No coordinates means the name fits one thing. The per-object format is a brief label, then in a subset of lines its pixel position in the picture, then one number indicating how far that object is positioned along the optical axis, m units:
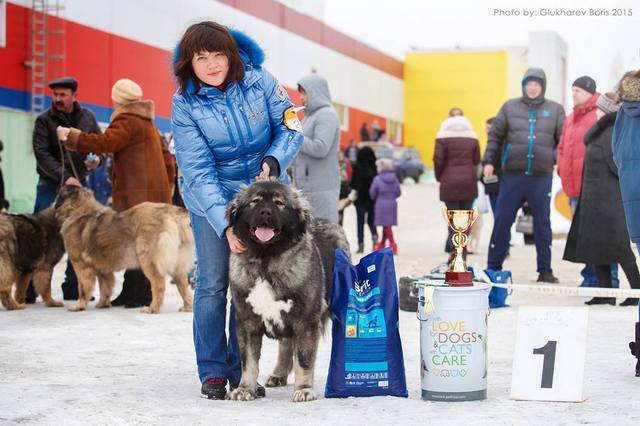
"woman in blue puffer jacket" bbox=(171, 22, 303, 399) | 4.70
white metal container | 4.60
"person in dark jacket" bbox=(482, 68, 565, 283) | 9.80
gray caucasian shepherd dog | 4.50
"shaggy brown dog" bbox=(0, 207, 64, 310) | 8.34
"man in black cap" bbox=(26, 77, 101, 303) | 8.91
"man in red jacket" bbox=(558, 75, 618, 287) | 9.52
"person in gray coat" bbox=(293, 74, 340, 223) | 8.45
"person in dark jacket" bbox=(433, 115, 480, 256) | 12.46
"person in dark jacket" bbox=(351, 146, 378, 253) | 15.61
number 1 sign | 4.64
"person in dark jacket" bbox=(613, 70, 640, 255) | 5.26
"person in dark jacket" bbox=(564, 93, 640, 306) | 8.20
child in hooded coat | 14.75
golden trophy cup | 4.68
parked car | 37.88
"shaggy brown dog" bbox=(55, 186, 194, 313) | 8.15
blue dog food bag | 4.75
